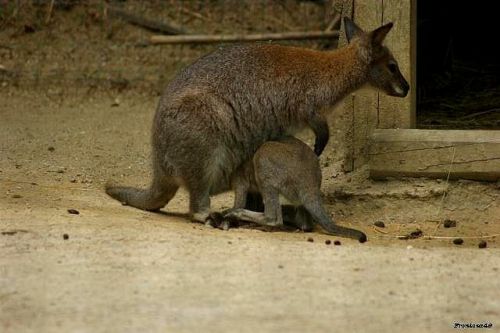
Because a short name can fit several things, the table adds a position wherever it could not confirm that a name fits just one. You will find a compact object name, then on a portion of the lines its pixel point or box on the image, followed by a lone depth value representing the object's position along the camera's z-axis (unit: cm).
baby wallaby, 1341
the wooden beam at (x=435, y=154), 1421
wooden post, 1462
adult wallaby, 1370
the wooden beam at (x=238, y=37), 2184
